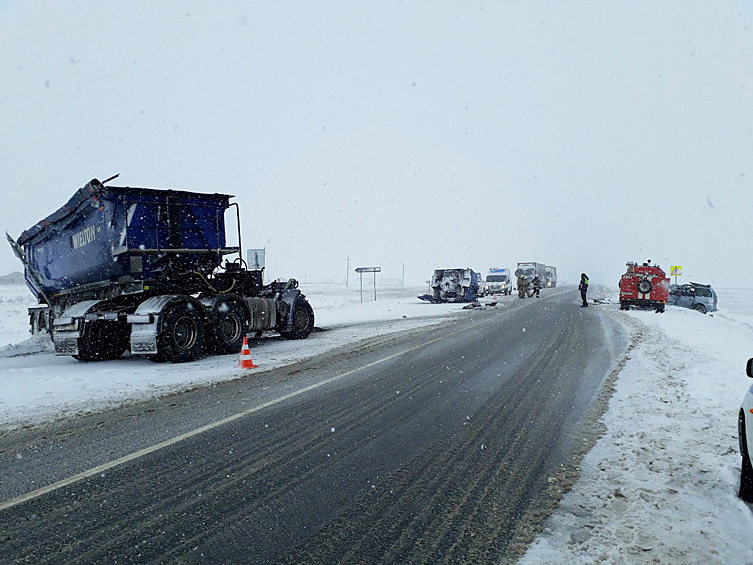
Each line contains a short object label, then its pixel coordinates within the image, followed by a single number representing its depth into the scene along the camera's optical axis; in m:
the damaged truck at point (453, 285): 31.41
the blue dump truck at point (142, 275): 9.56
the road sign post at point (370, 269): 26.13
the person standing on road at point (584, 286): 25.91
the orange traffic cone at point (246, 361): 8.98
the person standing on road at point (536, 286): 38.64
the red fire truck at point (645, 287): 22.50
